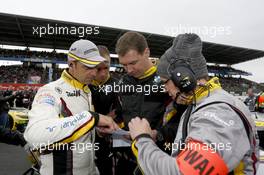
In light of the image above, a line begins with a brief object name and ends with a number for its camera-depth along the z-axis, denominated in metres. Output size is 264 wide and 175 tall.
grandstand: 22.77
